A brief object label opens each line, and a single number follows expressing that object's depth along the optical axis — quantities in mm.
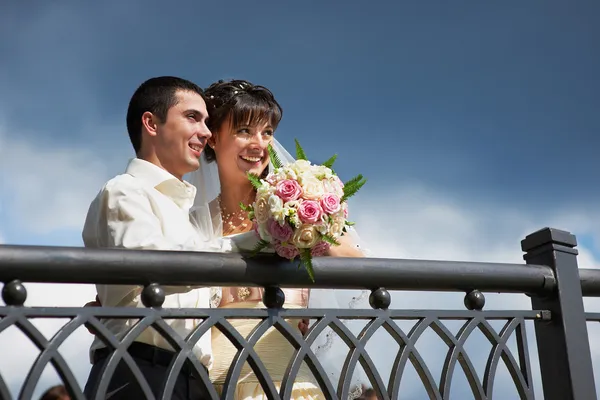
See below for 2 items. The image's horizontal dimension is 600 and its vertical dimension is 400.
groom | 2875
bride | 4059
